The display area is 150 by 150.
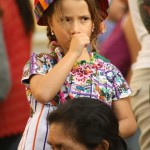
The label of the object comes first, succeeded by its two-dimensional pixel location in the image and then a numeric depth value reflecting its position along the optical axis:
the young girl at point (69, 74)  6.89
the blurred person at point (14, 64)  9.25
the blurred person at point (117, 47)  10.32
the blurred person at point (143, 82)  7.83
